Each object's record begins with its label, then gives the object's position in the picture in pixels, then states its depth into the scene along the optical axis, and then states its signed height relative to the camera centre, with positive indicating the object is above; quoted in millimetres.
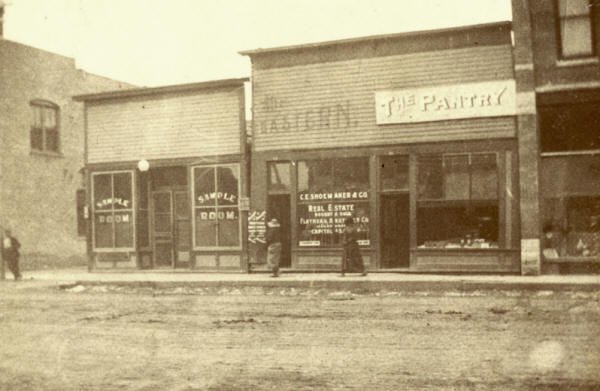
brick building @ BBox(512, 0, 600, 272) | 17516 +2160
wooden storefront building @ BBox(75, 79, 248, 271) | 20938 +1316
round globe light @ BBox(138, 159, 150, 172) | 21797 +1657
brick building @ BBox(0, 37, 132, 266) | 25062 +2708
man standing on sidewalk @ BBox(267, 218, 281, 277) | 19297 -748
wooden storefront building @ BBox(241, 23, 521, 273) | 18266 +1725
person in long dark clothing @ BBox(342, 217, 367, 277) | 18672 -952
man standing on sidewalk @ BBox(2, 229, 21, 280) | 21500 -808
